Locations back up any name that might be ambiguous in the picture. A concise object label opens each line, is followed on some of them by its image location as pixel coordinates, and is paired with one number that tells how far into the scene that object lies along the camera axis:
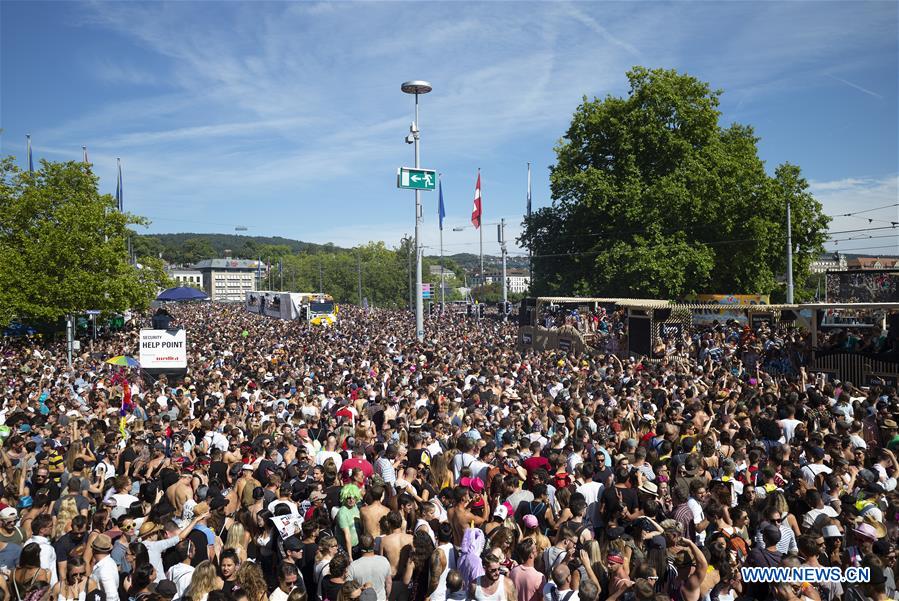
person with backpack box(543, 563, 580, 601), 4.62
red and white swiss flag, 36.31
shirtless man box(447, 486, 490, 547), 6.04
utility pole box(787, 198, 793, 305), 29.14
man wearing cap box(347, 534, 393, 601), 5.01
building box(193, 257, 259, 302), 179.25
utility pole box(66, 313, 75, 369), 22.59
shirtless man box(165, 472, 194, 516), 6.95
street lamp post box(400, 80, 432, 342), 25.23
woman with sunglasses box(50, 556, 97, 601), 5.23
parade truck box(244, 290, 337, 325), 43.93
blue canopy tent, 30.02
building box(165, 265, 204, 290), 181.62
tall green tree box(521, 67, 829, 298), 31.16
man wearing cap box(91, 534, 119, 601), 5.20
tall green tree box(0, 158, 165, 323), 27.30
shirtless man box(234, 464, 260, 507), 6.79
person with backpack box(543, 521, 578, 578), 5.09
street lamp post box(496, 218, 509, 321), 51.68
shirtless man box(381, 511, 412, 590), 5.39
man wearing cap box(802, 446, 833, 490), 7.00
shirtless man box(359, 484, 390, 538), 6.11
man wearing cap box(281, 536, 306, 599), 5.26
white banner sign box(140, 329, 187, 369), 18.25
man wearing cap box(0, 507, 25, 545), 5.83
